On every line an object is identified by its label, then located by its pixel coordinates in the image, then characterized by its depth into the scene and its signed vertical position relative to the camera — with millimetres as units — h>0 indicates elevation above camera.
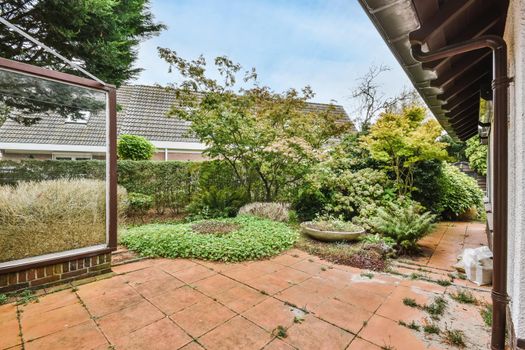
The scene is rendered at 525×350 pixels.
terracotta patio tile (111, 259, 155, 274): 3918 -1532
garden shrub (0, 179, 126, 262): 3453 -658
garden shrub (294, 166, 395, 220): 7012 -528
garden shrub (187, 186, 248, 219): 7332 -920
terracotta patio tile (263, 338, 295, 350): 2211 -1554
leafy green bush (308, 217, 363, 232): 5652 -1221
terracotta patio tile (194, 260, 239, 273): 4012 -1541
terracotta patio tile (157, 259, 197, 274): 3986 -1536
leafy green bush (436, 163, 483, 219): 7918 -706
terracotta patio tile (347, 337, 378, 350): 2223 -1559
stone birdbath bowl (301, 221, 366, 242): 5363 -1312
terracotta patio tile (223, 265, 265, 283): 3674 -1552
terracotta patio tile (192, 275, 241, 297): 3264 -1548
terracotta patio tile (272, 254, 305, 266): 4410 -1570
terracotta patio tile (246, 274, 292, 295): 3338 -1558
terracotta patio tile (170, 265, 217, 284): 3621 -1541
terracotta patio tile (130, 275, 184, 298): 3221 -1543
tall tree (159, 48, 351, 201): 7090 +1622
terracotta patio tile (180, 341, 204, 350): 2193 -1547
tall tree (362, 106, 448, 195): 6883 +922
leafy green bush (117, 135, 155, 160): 8684 +905
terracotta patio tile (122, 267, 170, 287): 3535 -1539
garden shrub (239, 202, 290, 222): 7121 -1076
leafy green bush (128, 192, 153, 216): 7105 -868
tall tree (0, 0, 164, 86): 5738 +3589
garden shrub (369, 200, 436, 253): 4859 -1049
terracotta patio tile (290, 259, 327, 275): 4027 -1578
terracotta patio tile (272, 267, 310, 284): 3666 -1570
